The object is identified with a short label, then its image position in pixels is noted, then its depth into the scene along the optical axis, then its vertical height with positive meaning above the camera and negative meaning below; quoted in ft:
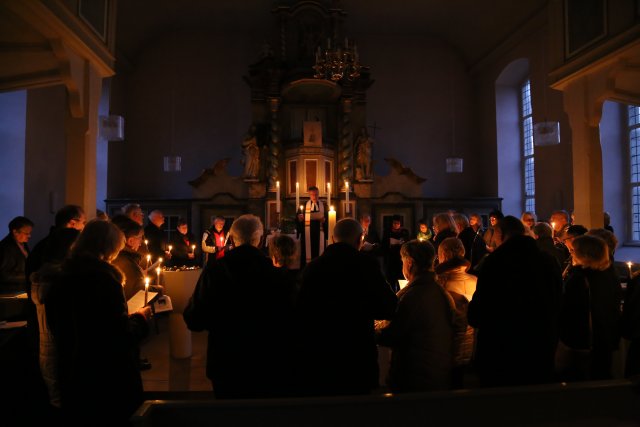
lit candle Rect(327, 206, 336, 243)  18.54 +0.36
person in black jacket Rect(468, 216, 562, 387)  7.91 -1.57
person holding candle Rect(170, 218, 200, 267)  22.07 -1.11
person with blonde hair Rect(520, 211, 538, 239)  20.85 +0.37
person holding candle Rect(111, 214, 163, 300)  9.71 -0.74
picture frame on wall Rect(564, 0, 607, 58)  17.63 +8.32
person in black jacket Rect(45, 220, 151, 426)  6.66 -1.65
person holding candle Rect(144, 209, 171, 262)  19.33 -0.43
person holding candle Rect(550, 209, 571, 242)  18.13 +0.16
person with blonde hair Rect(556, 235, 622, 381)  9.20 -1.84
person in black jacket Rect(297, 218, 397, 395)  7.54 -1.55
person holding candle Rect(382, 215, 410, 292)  25.25 -1.32
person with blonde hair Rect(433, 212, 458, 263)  14.75 +0.01
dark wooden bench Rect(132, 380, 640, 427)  4.87 -2.08
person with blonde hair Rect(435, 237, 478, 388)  8.72 -1.19
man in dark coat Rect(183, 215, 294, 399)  7.47 -1.55
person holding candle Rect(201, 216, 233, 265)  22.43 -0.65
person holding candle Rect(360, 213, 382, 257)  24.26 -0.80
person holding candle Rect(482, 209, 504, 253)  15.39 -0.29
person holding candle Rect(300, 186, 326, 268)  22.63 -0.22
